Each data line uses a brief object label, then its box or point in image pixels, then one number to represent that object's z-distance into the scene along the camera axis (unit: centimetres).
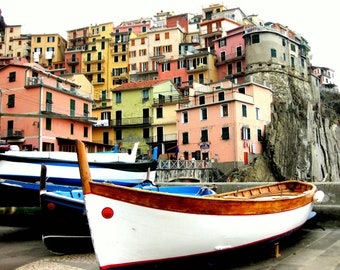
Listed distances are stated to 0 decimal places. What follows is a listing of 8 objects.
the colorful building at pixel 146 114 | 4728
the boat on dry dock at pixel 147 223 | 483
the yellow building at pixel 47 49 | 7681
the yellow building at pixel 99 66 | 6831
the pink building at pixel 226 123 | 3812
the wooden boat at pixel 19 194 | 1021
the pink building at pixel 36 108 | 3403
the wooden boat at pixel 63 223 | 750
